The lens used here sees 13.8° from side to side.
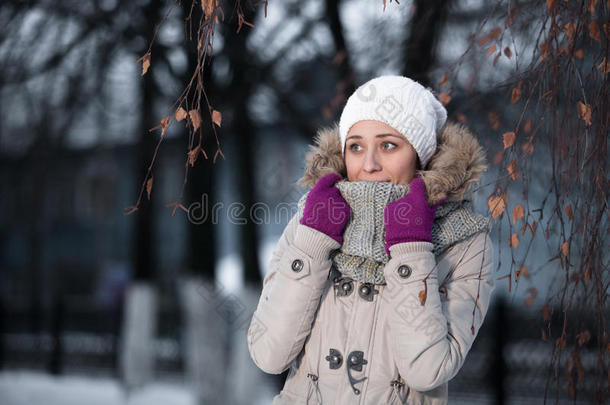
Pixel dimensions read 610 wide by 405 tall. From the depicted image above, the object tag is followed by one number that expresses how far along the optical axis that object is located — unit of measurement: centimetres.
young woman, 432
